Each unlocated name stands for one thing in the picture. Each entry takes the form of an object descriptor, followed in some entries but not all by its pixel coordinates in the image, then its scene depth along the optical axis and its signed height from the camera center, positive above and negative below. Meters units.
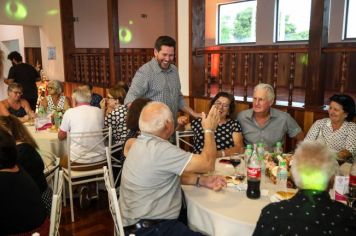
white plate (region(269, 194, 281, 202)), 1.77 -0.72
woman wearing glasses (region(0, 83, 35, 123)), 4.31 -0.55
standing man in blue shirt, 3.10 -0.18
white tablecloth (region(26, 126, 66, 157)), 3.51 -0.82
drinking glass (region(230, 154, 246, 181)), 2.16 -0.73
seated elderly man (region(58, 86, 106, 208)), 3.43 -0.67
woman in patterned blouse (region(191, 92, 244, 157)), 2.99 -0.61
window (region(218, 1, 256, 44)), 9.36 +1.12
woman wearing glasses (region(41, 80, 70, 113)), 4.59 -0.49
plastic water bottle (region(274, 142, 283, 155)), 2.50 -0.65
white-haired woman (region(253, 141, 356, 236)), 1.22 -0.54
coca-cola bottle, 1.78 -0.64
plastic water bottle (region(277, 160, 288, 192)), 2.04 -0.69
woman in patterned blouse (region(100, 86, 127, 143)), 3.64 -0.64
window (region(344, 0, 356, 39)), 7.40 +0.88
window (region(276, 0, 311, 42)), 8.29 +1.01
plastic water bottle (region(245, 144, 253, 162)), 2.24 -0.60
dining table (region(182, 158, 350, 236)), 1.63 -0.75
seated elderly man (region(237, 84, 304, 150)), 2.97 -0.55
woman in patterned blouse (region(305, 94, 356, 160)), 2.76 -0.56
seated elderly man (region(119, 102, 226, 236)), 1.81 -0.61
